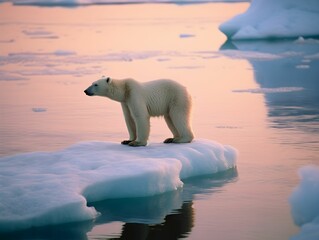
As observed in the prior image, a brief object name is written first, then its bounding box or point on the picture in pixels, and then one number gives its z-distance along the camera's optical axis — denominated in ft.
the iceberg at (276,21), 158.20
